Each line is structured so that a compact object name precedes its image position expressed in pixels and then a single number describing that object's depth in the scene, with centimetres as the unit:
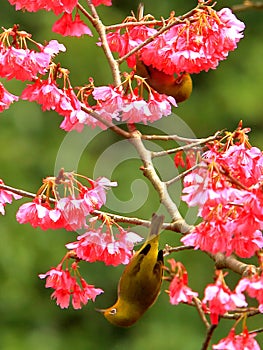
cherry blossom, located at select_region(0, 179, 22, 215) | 492
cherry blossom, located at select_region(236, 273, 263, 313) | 400
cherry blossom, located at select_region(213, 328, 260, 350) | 414
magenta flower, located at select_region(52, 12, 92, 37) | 536
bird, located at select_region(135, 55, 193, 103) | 524
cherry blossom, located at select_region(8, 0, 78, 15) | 493
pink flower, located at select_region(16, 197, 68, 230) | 470
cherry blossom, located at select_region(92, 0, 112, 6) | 547
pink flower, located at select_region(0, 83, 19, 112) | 494
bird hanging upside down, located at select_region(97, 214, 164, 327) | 462
